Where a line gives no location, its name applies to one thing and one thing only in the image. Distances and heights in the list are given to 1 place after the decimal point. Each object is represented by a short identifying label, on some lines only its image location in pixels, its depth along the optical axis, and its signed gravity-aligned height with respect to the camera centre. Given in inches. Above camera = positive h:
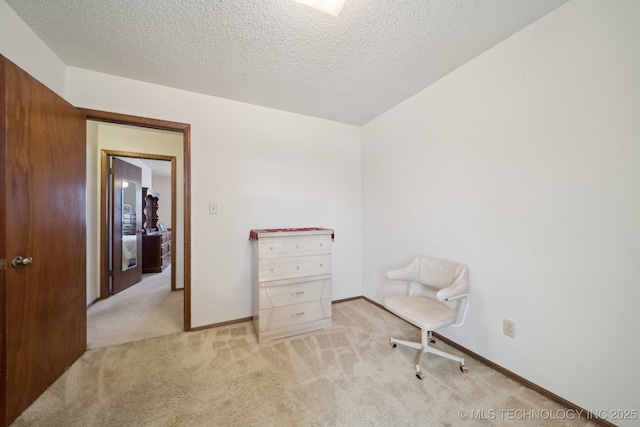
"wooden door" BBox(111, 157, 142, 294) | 132.4 -7.7
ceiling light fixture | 53.7 +51.0
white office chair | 67.3 -30.8
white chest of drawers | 86.7 -27.8
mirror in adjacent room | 145.1 -8.6
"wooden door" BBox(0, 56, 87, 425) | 50.4 -6.4
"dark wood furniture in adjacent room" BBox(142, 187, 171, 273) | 183.5 -23.8
